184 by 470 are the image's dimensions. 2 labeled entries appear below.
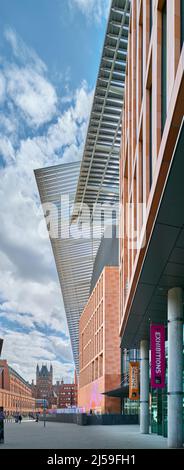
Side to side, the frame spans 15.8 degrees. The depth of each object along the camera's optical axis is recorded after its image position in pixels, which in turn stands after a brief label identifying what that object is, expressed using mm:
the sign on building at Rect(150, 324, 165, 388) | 26281
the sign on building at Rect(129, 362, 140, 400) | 41562
